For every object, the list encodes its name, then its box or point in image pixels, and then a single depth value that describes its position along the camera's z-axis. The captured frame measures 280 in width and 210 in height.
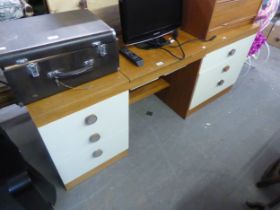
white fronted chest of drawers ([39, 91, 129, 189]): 0.90
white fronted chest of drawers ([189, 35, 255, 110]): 1.39
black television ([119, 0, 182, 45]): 1.04
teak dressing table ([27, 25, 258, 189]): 0.86
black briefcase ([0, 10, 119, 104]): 0.71
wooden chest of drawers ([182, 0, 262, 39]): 1.17
